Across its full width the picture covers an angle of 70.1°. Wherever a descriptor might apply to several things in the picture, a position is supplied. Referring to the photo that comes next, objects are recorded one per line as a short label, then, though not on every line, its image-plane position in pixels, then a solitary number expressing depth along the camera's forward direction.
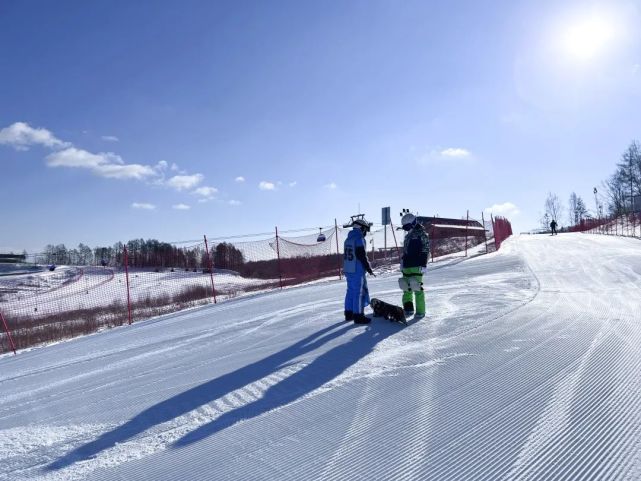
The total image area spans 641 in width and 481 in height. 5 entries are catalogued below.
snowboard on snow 7.48
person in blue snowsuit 7.65
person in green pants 7.91
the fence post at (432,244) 23.33
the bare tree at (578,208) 91.50
